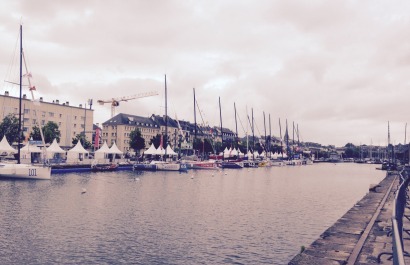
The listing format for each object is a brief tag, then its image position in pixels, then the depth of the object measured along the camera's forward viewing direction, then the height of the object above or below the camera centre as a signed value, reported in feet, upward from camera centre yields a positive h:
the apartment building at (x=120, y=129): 608.60 +50.63
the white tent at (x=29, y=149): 256.11 +8.24
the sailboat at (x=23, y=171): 190.49 -5.41
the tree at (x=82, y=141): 433.89 +22.92
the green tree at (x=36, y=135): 349.74 +24.32
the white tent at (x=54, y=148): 255.29 +8.63
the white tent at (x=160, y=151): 325.91 +6.84
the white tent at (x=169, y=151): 331.98 +6.86
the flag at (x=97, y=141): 320.66 +15.97
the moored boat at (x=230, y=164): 374.47 -6.62
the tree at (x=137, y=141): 443.73 +21.65
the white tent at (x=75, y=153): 274.59 +5.57
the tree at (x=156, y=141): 489.26 +23.58
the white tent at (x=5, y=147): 226.36 +8.71
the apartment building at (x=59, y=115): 426.51 +58.29
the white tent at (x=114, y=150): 299.44 +7.71
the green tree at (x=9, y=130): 328.49 +27.78
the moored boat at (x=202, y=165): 335.88 -6.21
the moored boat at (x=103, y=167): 266.16 -5.79
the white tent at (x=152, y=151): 326.61 +7.01
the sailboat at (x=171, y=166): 297.53 -6.17
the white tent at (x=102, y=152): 289.53 +6.02
